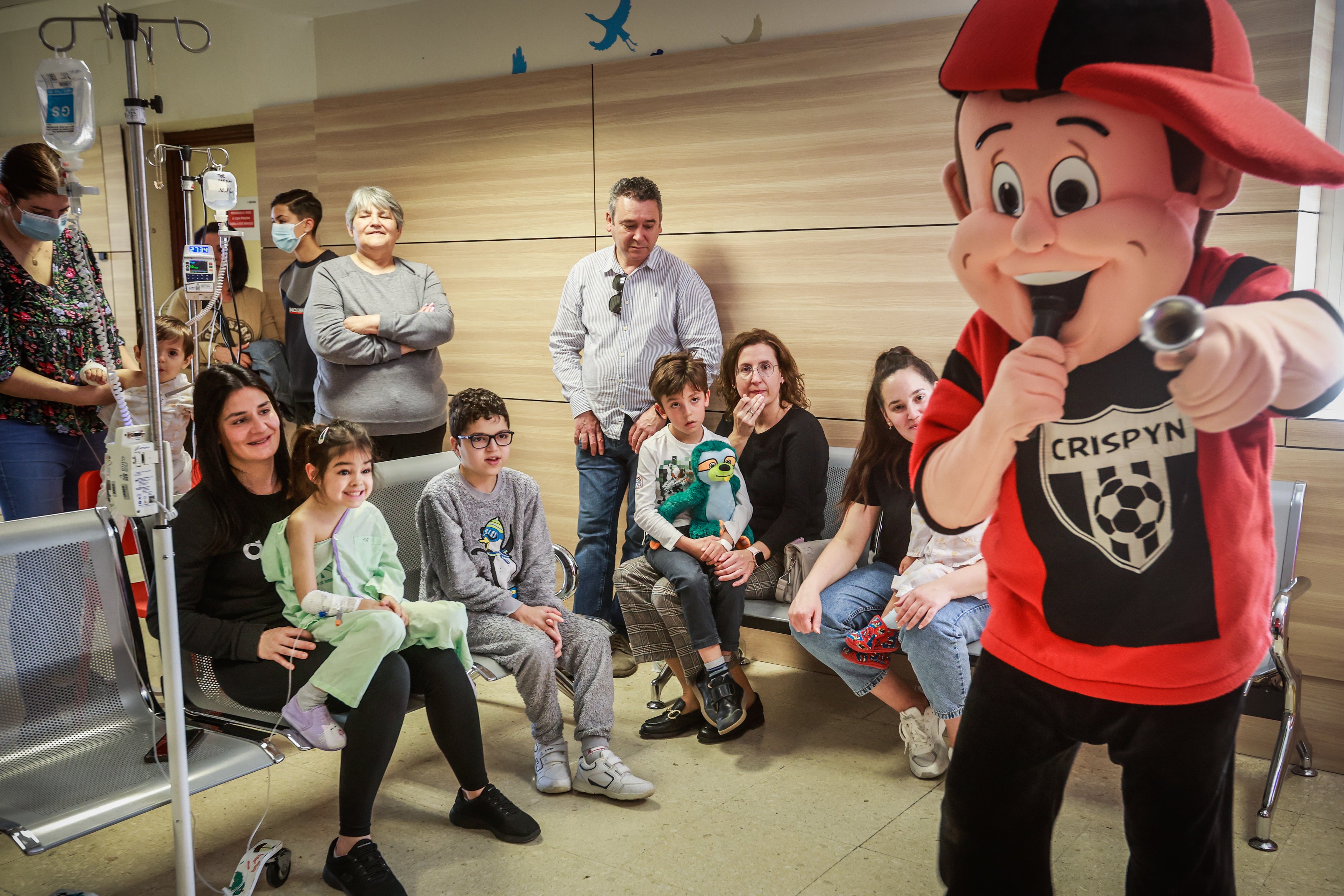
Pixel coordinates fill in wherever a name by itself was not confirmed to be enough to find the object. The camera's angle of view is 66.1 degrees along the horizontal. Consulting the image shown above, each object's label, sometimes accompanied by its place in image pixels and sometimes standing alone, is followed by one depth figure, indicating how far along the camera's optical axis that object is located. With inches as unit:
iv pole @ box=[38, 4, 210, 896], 70.9
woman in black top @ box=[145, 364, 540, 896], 87.7
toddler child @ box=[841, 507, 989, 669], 105.2
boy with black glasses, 103.8
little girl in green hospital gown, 88.2
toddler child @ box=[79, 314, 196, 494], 137.9
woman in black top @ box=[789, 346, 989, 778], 107.3
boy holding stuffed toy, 115.7
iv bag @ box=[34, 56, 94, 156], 74.9
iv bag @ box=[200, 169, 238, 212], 121.1
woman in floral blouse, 107.0
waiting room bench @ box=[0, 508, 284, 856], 77.4
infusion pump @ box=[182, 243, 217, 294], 117.7
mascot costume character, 43.5
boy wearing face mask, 168.1
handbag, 120.3
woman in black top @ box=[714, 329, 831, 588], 124.4
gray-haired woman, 141.3
